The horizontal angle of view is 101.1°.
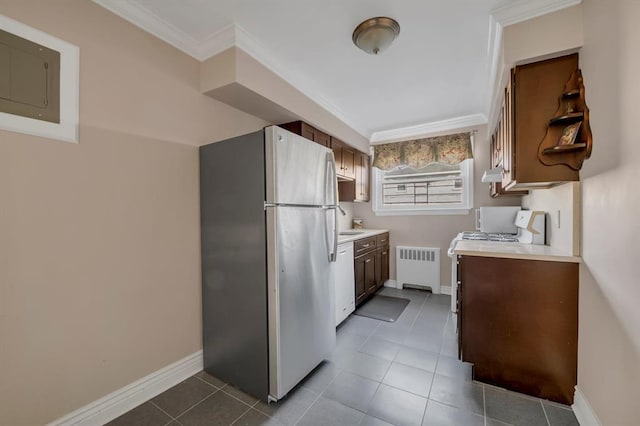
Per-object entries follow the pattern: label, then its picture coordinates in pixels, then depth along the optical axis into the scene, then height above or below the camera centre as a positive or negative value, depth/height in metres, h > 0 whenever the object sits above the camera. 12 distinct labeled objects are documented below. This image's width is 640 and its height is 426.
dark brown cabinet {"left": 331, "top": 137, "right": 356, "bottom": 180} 3.51 +0.76
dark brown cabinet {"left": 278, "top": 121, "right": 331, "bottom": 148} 2.82 +0.91
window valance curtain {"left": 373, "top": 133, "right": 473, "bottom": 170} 3.79 +0.92
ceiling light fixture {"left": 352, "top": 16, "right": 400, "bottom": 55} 1.83 +1.29
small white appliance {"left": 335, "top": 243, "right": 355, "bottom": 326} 2.78 -0.79
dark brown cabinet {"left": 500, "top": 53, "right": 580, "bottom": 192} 1.68 +0.65
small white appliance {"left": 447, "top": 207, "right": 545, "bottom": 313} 2.26 -0.17
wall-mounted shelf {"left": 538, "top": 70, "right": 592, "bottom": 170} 1.54 +0.49
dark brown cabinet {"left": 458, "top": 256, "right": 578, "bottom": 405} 1.67 -0.76
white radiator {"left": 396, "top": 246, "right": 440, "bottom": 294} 3.91 -0.84
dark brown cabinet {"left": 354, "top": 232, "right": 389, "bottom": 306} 3.24 -0.73
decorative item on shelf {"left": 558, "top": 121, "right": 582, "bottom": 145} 1.56 +0.47
